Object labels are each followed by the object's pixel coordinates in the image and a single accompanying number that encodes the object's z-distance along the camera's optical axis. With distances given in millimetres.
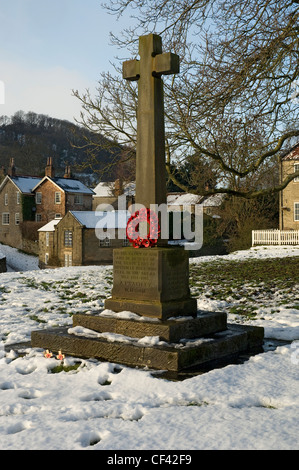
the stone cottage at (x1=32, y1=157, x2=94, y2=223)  54844
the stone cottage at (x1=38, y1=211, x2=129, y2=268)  41500
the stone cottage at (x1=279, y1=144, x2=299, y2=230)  38625
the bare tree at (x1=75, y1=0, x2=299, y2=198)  10117
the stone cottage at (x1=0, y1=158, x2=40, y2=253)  55466
